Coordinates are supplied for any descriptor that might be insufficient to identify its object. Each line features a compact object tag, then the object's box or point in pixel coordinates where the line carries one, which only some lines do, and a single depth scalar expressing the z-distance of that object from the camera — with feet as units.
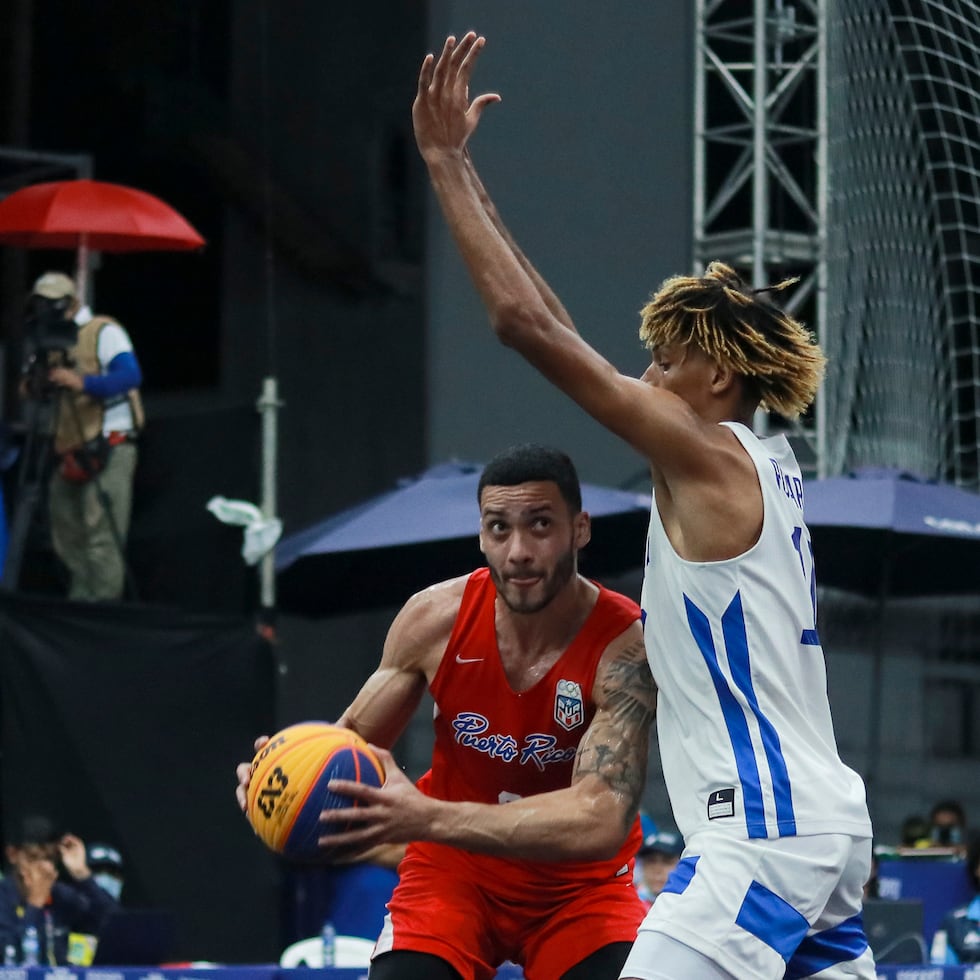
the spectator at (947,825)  40.16
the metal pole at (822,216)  40.70
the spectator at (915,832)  39.81
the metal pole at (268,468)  34.78
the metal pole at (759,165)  39.99
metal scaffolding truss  40.68
